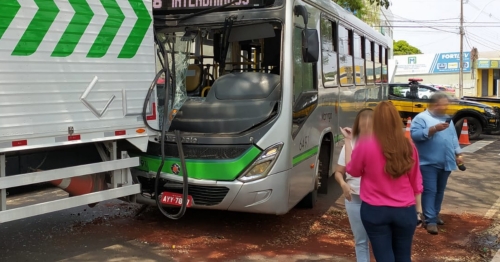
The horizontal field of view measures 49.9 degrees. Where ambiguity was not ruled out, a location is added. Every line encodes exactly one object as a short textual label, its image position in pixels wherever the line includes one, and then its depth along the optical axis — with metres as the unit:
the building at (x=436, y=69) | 51.84
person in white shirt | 4.36
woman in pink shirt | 3.75
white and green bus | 5.86
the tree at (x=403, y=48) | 76.64
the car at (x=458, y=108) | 17.50
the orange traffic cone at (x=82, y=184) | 5.37
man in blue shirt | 6.44
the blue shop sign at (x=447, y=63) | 52.81
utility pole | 43.10
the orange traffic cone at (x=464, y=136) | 16.19
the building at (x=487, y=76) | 49.31
